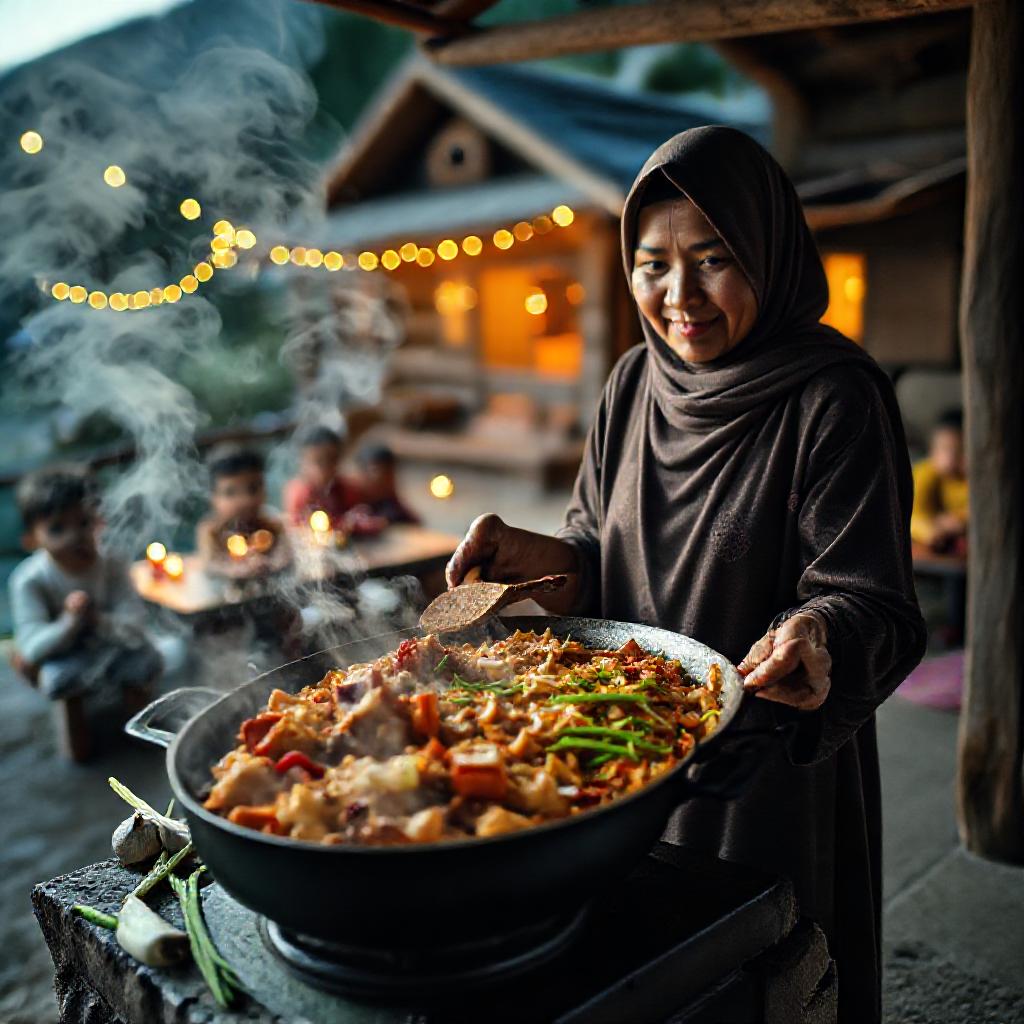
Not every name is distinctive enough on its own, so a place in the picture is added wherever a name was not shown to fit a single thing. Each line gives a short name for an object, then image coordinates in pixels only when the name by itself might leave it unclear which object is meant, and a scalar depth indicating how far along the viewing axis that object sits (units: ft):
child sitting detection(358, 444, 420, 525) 22.27
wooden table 17.22
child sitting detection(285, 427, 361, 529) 21.11
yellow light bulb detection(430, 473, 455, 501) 19.62
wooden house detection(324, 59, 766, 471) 32.48
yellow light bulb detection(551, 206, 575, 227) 30.35
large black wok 4.01
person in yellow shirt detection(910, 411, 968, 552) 22.27
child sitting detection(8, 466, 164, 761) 17.38
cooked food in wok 4.62
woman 6.44
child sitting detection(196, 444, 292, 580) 18.33
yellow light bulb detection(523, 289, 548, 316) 40.93
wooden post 11.70
